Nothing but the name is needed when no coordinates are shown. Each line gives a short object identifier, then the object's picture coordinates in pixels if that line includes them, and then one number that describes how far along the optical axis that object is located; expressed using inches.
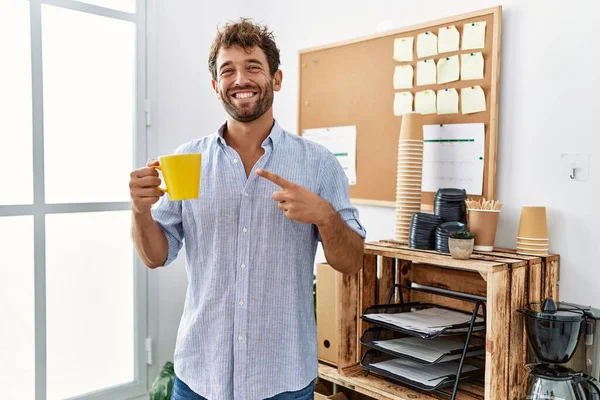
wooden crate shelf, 55.3
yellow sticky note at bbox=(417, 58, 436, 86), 73.6
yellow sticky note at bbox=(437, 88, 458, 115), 70.9
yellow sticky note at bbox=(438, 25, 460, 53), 70.6
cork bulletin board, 67.7
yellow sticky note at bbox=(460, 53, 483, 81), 68.3
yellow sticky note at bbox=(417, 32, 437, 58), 73.3
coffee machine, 53.6
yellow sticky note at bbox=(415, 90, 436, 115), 73.6
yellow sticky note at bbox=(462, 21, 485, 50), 67.9
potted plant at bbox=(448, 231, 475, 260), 58.1
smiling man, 49.6
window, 80.7
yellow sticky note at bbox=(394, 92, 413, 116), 76.5
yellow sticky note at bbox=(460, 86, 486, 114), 68.2
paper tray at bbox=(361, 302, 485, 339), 59.1
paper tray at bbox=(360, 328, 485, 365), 60.9
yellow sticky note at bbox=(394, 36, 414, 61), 76.4
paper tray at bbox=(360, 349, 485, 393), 59.6
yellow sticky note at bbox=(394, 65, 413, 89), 76.6
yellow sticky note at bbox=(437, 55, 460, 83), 70.9
